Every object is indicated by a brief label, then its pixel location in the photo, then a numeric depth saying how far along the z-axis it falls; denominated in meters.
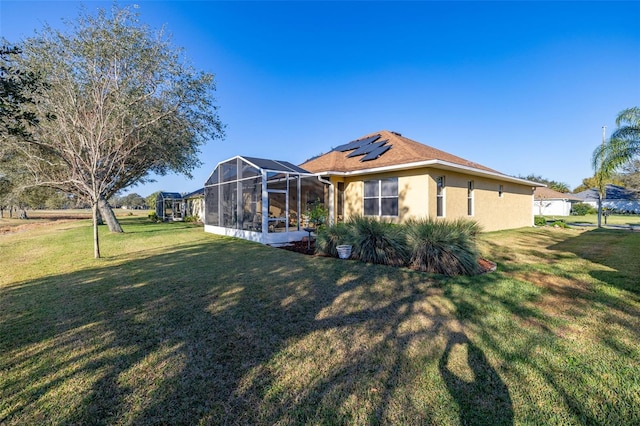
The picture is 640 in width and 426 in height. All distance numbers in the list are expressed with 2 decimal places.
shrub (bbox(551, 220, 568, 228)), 16.92
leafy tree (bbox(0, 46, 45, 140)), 3.69
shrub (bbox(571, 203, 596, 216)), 34.42
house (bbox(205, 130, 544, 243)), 10.66
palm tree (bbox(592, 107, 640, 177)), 12.80
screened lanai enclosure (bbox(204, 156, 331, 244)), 10.84
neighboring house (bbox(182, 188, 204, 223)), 28.64
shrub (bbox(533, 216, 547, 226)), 18.23
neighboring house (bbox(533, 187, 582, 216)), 35.28
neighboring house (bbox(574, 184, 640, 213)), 30.56
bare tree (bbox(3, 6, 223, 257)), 9.00
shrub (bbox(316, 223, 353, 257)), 8.15
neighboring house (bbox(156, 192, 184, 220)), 31.51
